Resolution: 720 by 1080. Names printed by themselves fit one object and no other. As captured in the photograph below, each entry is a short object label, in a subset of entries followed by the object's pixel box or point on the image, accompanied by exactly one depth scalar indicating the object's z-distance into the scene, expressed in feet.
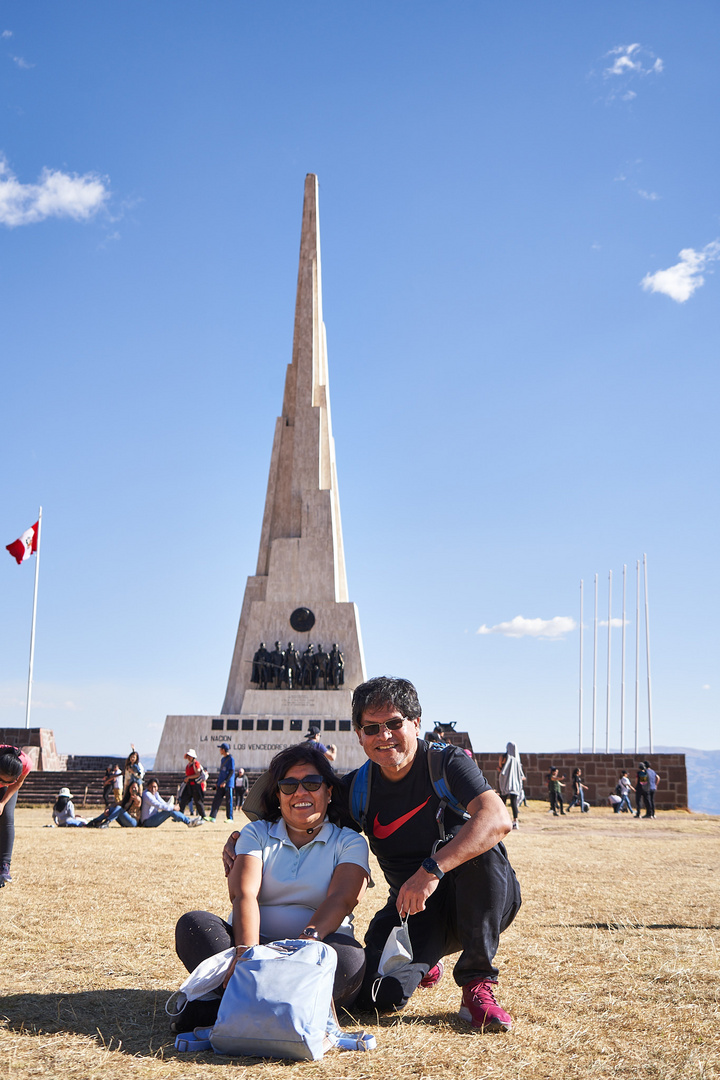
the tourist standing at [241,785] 52.10
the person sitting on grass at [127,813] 39.06
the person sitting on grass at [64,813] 39.55
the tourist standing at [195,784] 41.22
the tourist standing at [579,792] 58.54
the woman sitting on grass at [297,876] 9.10
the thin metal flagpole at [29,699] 73.30
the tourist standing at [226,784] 42.14
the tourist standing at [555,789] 54.75
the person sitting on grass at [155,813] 40.27
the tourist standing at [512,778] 43.83
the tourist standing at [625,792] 58.13
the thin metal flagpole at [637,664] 91.81
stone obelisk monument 71.77
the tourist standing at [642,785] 53.06
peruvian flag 75.41
